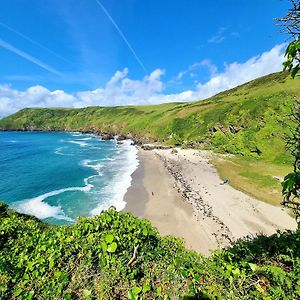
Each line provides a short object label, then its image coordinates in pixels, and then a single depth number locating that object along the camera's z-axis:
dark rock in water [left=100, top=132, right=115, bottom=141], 109.66
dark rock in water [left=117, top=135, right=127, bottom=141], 107.23
